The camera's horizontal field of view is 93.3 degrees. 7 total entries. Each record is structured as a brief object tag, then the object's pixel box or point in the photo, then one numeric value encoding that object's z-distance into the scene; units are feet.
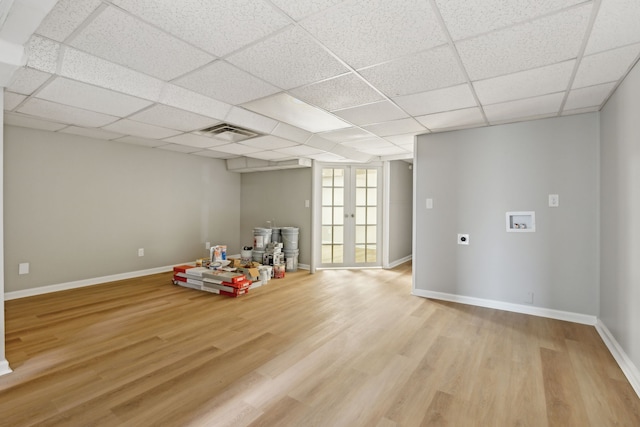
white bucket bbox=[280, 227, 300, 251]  20.08
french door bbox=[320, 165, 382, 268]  20.42
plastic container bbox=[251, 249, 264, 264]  19.25
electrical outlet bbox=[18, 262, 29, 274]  13.32
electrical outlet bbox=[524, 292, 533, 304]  11.62
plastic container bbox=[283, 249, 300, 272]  19.89
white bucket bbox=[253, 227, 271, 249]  19.39
